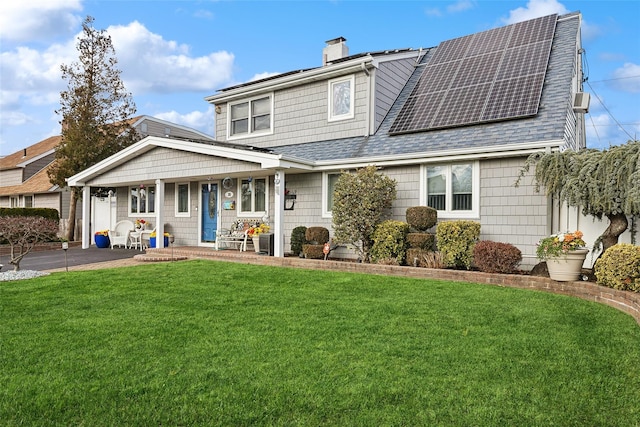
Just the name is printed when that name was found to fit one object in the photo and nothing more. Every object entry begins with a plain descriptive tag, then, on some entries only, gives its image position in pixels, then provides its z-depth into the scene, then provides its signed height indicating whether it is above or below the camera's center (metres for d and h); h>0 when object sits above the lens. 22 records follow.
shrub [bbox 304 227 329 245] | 11.16 -0.54
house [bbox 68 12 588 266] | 9.30 +2.00
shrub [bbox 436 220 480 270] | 8.76 -0.55
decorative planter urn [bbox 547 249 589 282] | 6.90 -0.80
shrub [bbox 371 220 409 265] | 9.52 -0.61
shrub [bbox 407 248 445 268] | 8.95 -0.92
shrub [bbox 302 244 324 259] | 10.76 -0.93
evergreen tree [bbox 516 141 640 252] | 6.61 +0.58
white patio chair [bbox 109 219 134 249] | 16.22 -0.78
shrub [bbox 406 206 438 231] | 9.48 -0.05
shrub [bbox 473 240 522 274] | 7.96 -0.78
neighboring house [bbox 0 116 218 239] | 22.92 +2.24
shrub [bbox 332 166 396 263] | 9.95 +0.24
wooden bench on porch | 12.63 -0.75
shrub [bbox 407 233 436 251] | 9.31 -0.55
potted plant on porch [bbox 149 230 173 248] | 14.84 -0.94
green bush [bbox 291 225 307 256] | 11.56 -0.68
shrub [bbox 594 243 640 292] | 6.09 -0.76
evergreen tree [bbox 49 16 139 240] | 17.73 +4.42
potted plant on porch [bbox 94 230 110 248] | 16.53 -1.01
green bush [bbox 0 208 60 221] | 18.28 +0.01
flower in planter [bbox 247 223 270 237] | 12.12 -0.46
